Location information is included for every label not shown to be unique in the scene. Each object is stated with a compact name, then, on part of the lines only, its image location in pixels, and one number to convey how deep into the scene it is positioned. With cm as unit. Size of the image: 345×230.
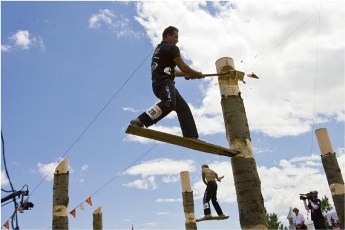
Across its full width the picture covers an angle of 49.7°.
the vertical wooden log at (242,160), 436
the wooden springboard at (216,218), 793
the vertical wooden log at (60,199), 802
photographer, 969
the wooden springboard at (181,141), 432
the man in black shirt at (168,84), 461
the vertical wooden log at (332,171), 1007
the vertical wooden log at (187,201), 1088
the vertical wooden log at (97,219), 1461
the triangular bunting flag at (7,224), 1309
